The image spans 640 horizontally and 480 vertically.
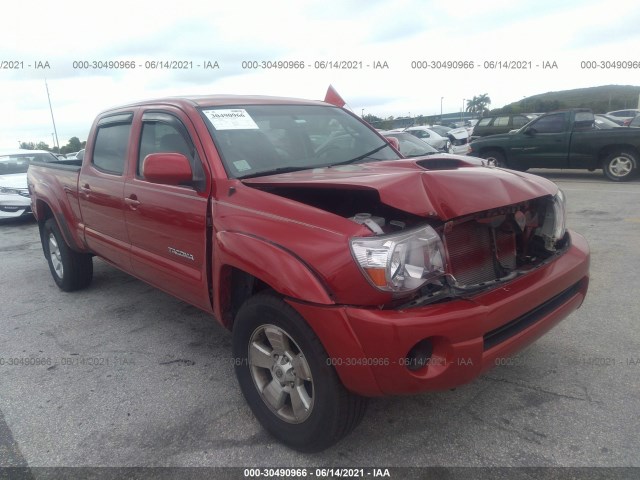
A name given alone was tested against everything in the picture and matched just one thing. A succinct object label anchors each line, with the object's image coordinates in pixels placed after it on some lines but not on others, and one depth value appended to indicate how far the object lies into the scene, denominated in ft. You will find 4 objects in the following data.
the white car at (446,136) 49.78
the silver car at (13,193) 32.40
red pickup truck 6.99
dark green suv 55.01
